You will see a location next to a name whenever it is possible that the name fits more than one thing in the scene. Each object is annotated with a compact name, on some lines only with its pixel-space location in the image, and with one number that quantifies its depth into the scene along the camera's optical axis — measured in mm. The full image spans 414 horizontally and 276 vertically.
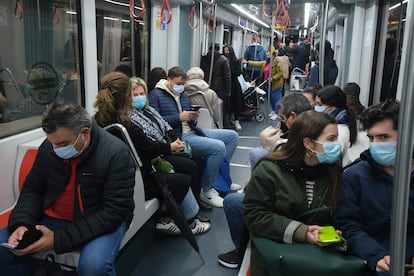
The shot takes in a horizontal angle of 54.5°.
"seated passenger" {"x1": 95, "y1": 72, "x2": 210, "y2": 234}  2600
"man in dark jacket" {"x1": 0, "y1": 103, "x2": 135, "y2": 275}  1925
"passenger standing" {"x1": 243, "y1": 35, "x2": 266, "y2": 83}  9695
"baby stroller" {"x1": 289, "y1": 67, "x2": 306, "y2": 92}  10492
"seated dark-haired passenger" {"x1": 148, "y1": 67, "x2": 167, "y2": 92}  4562
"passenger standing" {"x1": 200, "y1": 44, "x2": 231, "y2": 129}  6406
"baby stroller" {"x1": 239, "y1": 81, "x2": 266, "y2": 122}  7715
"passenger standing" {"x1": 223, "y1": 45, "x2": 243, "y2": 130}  7102
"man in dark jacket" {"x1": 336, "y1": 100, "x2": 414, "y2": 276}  1755
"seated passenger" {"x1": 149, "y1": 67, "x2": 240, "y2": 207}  3713
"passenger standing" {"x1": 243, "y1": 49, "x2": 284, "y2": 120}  8109
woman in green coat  1832
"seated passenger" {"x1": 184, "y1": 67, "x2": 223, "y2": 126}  4867
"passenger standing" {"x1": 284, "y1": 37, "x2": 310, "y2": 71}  10734
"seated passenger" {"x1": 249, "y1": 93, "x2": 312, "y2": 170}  2836
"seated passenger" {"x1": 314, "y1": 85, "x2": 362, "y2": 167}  2734
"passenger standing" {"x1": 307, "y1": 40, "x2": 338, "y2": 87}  6156
